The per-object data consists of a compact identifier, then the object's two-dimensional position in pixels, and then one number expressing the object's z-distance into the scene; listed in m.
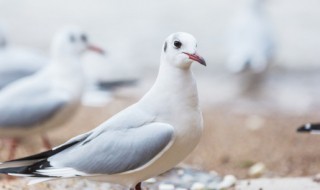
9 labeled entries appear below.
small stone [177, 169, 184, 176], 9.24
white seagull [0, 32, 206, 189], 6.90
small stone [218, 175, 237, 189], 8.79
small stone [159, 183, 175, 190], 8.60
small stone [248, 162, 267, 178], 10.33
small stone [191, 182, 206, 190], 8.72
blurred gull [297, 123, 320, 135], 8.95
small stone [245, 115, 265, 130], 13.54
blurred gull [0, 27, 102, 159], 10.55
